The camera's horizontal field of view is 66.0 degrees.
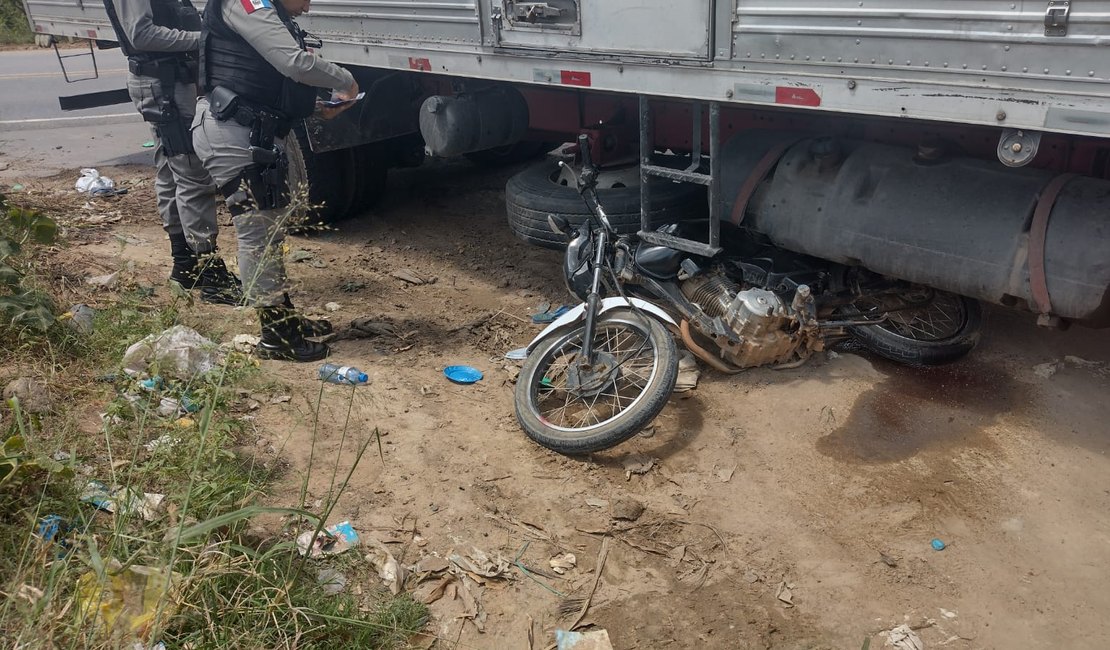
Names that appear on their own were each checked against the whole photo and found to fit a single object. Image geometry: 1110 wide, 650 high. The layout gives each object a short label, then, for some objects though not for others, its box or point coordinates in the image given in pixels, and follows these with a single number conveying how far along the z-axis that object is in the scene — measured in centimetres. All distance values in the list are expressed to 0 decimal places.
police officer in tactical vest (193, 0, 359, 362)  390
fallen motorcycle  366
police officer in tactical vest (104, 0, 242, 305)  472
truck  277
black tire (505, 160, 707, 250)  436
